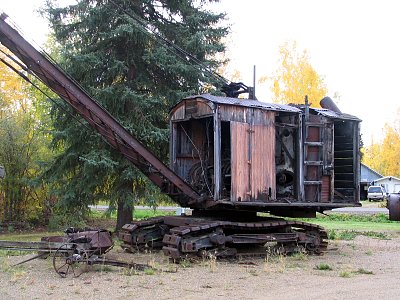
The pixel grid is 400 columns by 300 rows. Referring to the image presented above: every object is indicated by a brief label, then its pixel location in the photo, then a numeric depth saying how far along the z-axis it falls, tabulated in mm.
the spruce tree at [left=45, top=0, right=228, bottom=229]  15750
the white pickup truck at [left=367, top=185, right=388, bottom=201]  51219
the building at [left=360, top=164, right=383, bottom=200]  59906
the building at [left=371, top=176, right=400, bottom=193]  67125
